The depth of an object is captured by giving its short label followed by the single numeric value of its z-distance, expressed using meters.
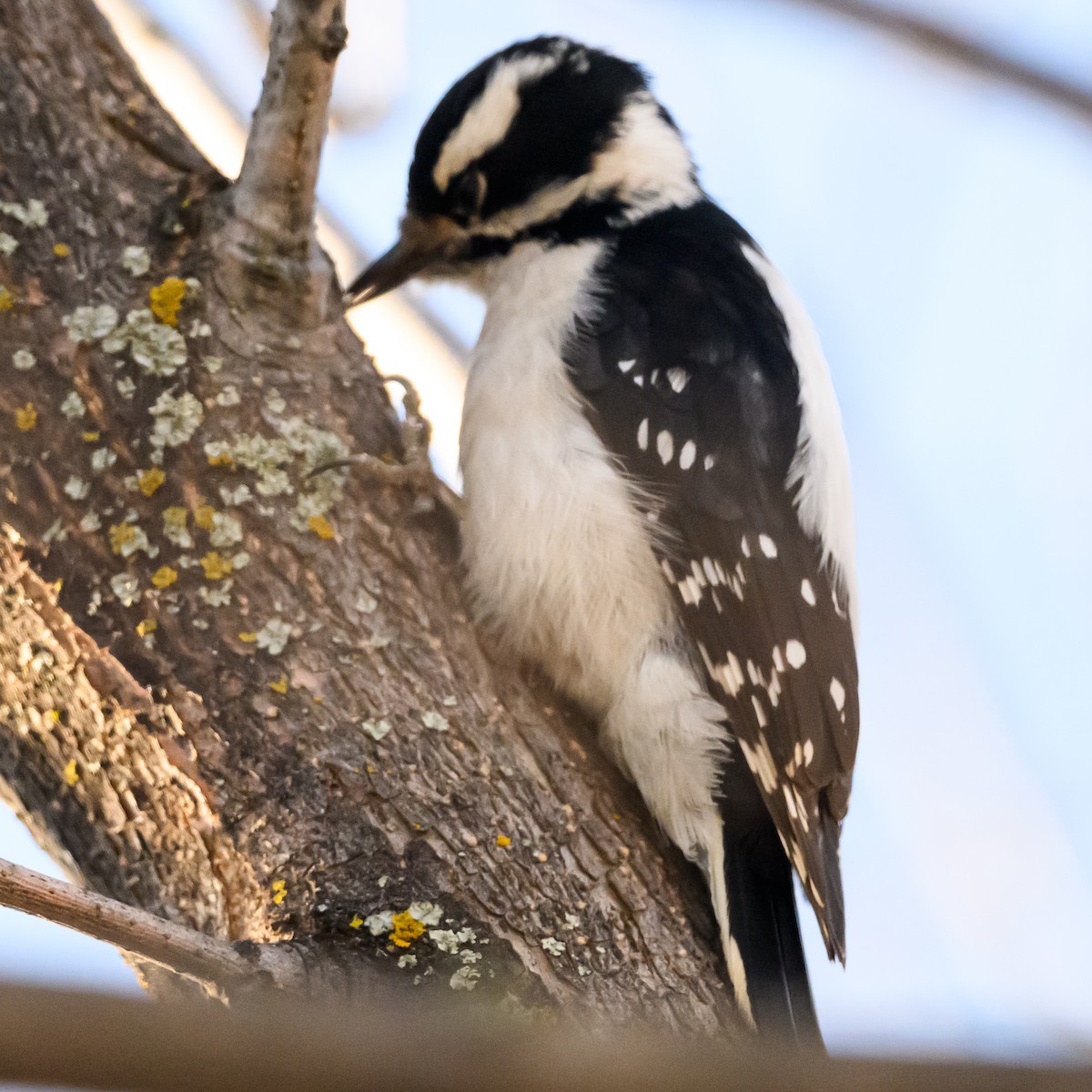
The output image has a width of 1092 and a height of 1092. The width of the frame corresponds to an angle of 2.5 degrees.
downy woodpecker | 3.09
